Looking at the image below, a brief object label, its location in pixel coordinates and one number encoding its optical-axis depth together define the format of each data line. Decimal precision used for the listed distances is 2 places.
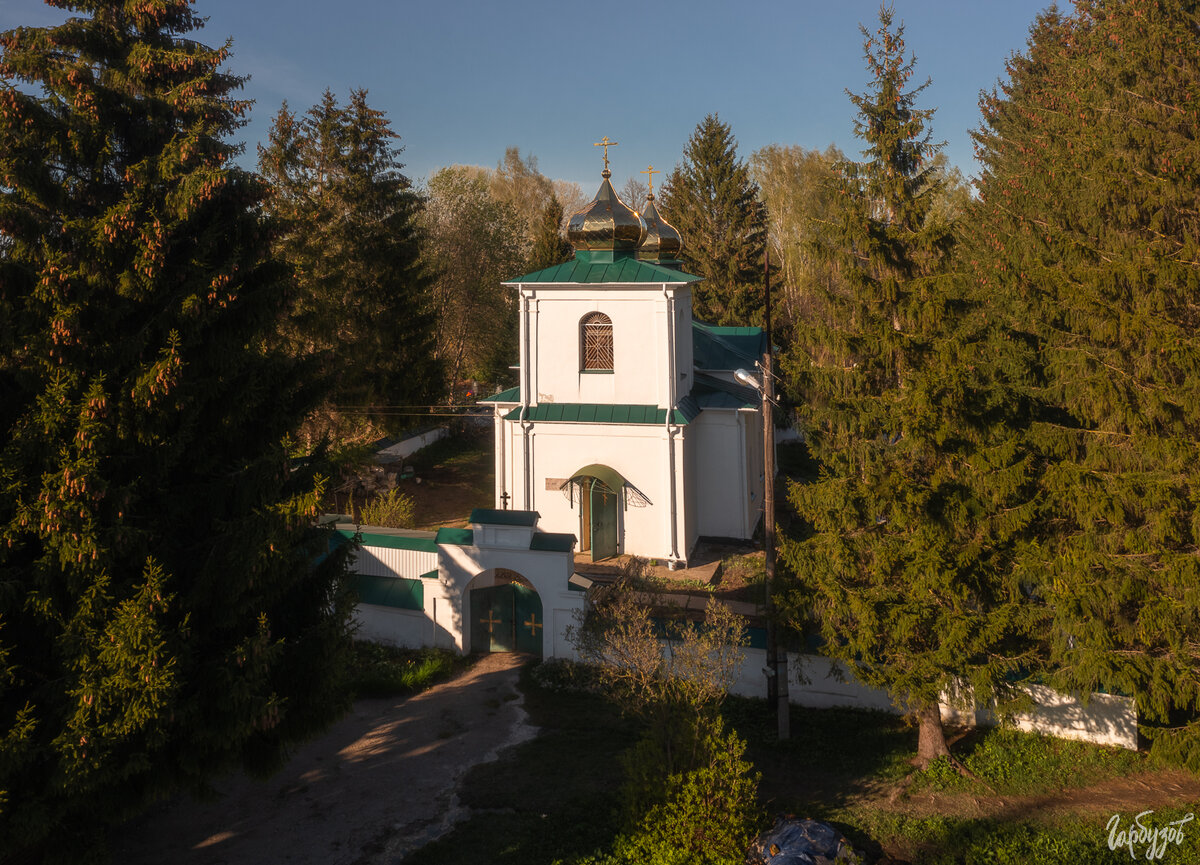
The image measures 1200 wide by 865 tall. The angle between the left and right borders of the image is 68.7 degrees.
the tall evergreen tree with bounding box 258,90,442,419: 25.78
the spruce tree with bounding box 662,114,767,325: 38.56
